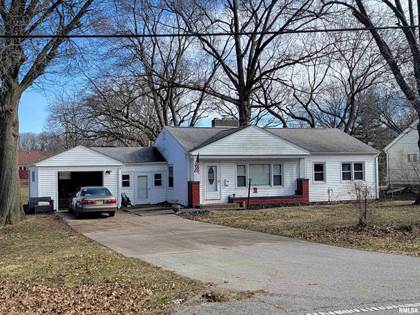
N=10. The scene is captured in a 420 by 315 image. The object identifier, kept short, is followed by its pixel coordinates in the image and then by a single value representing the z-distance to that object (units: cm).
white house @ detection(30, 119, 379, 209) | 3122
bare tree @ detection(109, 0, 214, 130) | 4612
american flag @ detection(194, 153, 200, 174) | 3028
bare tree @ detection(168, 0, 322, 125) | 4291
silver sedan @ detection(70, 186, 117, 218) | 2580
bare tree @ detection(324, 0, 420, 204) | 2639
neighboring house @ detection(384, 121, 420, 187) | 5288
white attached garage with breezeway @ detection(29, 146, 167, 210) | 3133
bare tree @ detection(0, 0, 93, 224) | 1947
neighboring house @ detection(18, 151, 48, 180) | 9588
